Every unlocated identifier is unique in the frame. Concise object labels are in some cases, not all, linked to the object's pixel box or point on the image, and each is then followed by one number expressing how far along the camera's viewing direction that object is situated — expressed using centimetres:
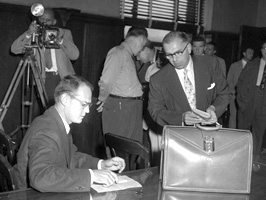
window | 561
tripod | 374
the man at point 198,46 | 466
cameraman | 380
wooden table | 159
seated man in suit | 162
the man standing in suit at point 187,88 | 272
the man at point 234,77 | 579
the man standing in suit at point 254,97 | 445
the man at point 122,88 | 393
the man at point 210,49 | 575
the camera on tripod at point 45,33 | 363
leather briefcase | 178
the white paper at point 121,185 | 170
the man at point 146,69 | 442
